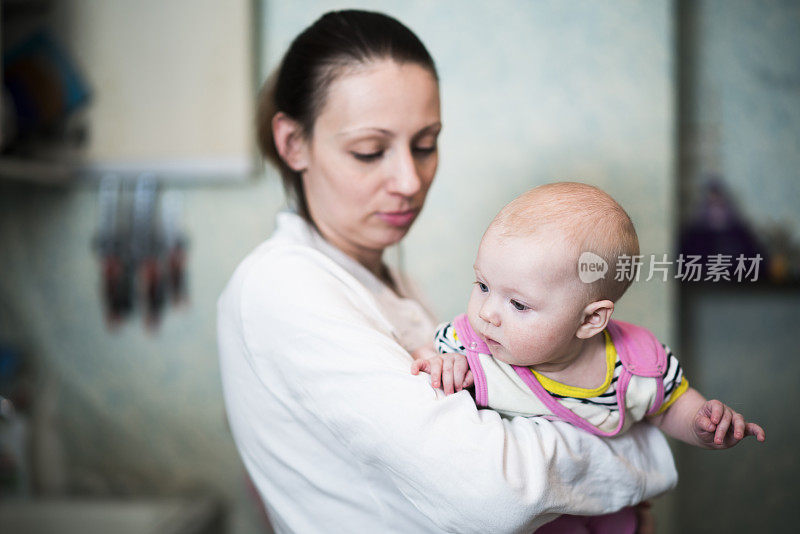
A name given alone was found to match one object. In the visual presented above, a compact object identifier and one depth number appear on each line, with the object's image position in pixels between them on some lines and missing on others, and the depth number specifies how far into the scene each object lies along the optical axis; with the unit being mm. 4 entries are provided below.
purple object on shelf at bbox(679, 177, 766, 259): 955
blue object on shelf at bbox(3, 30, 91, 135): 1425
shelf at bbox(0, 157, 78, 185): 1345
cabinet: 1385
